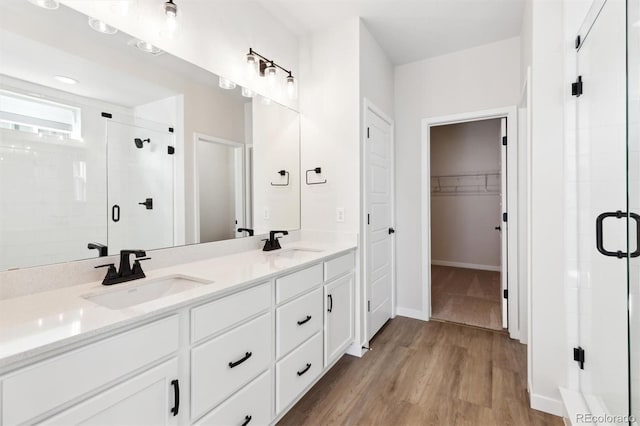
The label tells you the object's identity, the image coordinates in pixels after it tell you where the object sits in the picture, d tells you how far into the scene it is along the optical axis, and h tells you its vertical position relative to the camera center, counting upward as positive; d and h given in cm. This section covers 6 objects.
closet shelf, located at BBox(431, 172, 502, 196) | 526 +45
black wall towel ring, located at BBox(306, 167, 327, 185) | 265 +34
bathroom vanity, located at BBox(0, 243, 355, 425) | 82 -47
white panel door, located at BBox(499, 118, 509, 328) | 287 -20
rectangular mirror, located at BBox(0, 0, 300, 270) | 118 +33
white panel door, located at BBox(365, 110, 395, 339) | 269 -11
